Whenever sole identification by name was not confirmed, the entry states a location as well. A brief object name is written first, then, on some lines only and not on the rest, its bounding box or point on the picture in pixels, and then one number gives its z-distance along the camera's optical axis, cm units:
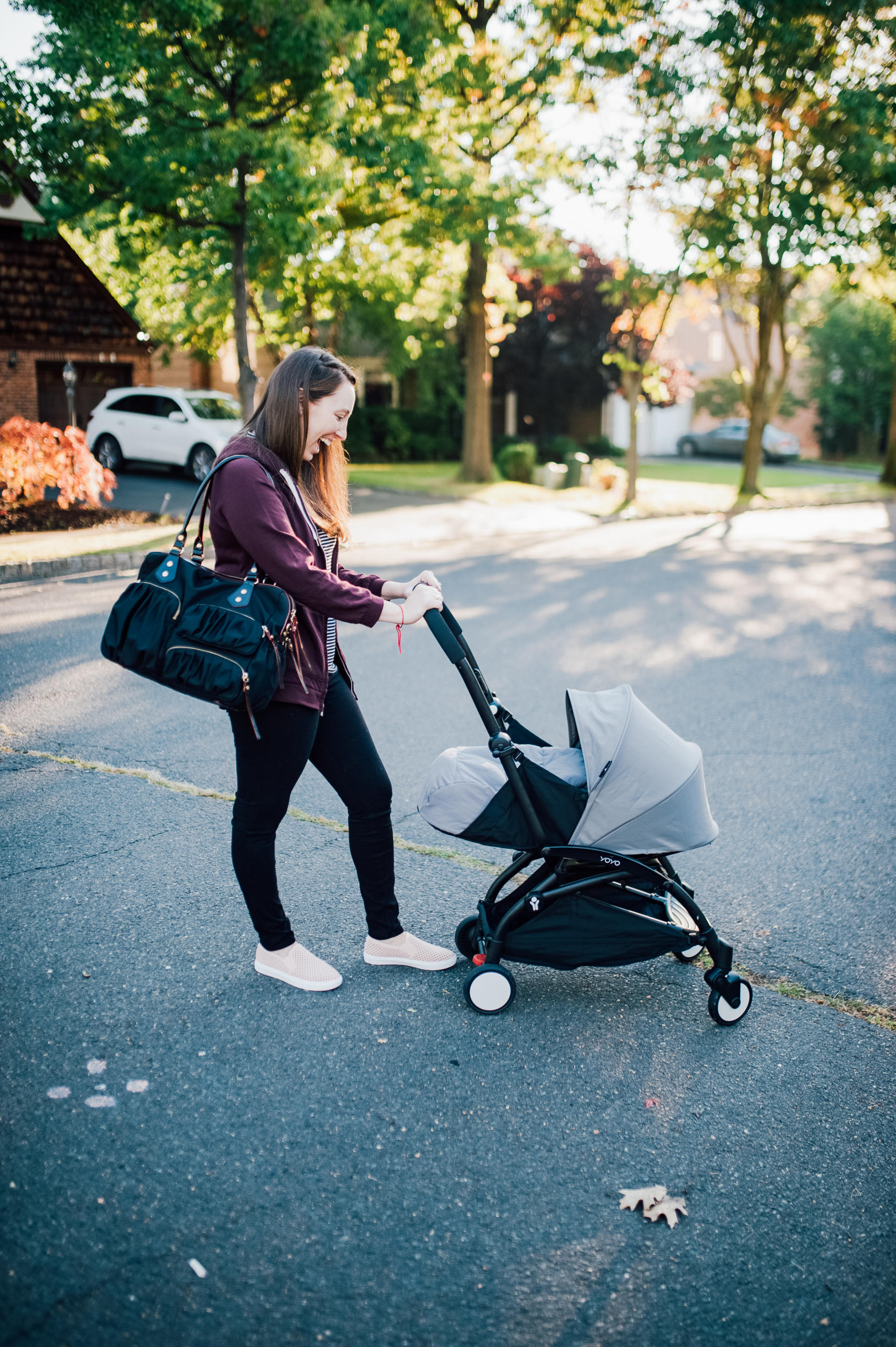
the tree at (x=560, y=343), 3142
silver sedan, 3972
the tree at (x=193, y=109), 1249
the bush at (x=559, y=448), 3281
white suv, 1919
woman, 286
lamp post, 2125
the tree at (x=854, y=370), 3988
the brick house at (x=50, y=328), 2233
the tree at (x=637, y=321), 1966
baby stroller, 310
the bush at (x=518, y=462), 2630
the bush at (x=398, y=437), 3102
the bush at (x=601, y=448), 3712
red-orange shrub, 1242
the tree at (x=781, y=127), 1800
